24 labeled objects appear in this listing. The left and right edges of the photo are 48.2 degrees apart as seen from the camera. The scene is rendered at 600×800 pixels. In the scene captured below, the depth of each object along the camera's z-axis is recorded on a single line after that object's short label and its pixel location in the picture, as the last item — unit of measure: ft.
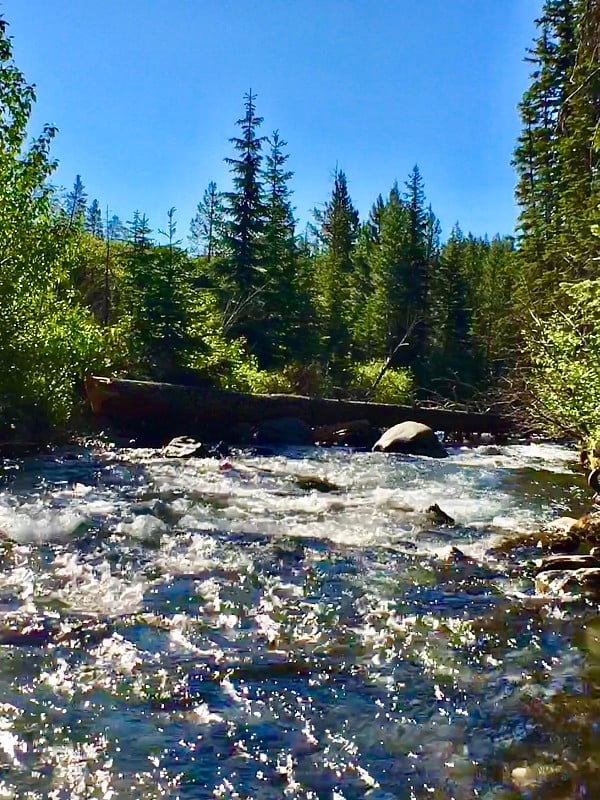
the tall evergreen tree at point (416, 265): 152.87
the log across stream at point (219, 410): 62.80
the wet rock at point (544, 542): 27.50
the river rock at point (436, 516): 33.00
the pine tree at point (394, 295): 152.56
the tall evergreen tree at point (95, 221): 222.13
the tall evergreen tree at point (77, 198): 265.30
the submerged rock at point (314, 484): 42.22
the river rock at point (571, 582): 22.75
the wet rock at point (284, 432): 64.95
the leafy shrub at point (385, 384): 112.98
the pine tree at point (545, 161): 95.04
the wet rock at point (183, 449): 53.93
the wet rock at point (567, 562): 24.32
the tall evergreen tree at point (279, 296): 101.96
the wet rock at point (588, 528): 27.58
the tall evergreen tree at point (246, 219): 102.89
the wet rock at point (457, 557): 26.39
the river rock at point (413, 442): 61.11
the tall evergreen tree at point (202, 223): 189.90
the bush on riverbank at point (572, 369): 35.27
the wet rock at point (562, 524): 29.30
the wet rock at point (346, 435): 67.67
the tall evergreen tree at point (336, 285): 126.21
